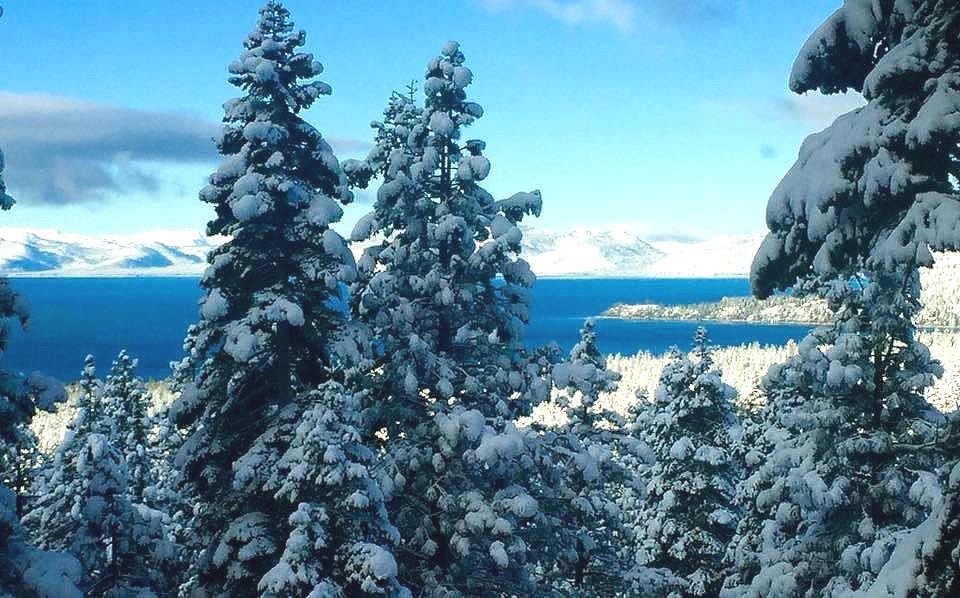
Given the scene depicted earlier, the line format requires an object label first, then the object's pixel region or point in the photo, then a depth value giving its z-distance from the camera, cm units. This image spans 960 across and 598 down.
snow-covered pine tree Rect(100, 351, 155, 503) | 3219
